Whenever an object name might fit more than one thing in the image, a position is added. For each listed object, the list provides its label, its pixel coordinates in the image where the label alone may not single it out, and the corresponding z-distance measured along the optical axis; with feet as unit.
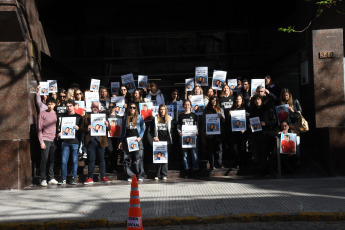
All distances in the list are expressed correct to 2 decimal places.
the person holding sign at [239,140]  39.24
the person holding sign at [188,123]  38.91
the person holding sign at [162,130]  39.01
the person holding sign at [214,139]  39.05
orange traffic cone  19.24
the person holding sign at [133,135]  38.27
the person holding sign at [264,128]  37.93
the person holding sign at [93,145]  37.99
